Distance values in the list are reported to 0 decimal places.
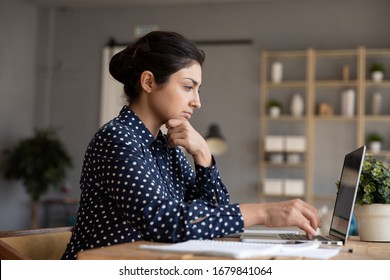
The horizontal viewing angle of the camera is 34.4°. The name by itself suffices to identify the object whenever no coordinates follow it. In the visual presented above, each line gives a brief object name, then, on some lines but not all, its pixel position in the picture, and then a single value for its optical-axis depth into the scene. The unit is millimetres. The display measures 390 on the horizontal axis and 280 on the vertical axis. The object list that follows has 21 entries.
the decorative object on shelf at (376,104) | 7008
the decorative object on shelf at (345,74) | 7113
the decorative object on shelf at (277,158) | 7144
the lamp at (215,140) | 6922
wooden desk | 1158
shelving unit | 7098
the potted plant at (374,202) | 1854
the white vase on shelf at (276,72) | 7258
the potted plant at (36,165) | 7203
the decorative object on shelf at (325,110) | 7155
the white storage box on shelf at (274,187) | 7074
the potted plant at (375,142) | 6957
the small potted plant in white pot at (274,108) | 7230
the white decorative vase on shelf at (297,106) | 7230
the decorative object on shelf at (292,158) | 7134
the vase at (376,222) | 1862
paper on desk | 1150
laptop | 1596
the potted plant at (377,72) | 6982
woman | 1449
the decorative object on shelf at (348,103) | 7047
